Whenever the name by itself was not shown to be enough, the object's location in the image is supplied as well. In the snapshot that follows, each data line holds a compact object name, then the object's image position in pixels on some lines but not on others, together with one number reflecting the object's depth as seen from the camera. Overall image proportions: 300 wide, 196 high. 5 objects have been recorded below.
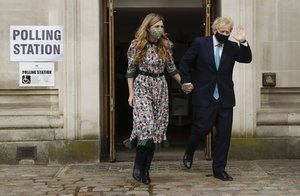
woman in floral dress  5.82
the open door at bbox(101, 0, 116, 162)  7.36
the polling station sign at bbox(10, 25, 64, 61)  7.27
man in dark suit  6.13
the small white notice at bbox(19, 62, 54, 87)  7.28
